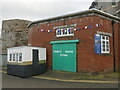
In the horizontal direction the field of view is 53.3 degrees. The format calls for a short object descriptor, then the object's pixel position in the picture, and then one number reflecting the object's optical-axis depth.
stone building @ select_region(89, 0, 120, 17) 19.62
